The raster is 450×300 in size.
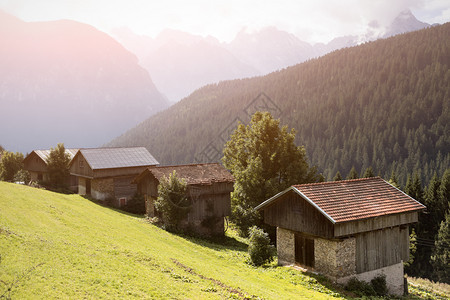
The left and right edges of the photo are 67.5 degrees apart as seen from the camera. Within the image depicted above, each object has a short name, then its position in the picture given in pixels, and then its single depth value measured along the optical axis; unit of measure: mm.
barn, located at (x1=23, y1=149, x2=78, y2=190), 62500
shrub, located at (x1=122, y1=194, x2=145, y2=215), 51562
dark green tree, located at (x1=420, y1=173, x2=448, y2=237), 54688
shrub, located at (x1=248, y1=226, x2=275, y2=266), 29531
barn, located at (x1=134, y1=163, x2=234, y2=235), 41469
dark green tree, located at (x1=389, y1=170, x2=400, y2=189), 57962
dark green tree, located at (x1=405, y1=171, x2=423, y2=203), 58375
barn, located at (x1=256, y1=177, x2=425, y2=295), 24938
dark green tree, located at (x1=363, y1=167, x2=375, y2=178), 66762
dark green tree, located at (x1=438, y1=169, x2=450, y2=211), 54562
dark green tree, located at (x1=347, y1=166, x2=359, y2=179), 70675
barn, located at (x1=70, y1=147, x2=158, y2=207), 51875
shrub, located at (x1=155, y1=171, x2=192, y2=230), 39219
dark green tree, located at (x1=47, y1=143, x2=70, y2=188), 59000
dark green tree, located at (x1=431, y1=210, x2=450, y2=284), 49031
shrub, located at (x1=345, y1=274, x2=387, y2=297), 24453
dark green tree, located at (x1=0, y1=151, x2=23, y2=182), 70625
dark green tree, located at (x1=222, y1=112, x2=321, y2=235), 40844
